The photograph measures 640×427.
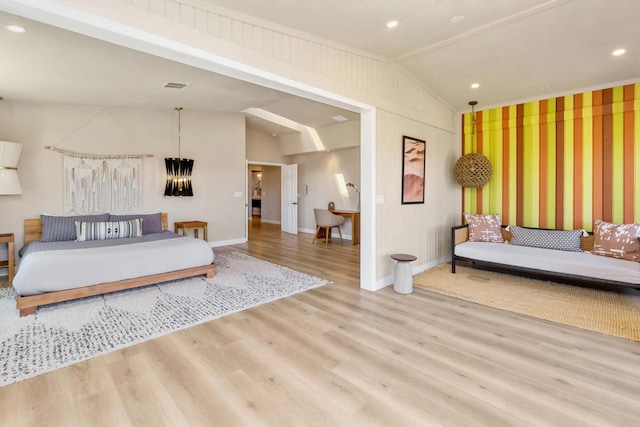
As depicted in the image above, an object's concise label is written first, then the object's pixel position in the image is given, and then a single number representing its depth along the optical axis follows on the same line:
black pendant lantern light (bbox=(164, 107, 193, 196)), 6.34
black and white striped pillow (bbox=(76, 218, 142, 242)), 4.74
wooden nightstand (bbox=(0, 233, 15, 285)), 4.31
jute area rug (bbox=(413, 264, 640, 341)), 3.04
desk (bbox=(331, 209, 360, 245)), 7.27
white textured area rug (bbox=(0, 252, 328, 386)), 2.44
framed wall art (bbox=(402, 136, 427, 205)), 4.48
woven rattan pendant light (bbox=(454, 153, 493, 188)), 5.11
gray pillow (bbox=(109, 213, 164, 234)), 5.51
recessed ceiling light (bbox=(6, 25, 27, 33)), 2.67
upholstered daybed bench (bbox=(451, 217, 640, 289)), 3.47
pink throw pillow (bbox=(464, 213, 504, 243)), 4.94
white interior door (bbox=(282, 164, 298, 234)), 8.98
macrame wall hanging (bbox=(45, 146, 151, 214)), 5.34
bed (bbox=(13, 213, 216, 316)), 3.22
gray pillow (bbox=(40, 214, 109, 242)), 4.77
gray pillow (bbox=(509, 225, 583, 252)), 4.32
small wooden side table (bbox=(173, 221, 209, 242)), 6.30
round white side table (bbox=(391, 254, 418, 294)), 3.91
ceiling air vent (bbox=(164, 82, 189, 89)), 4.58
